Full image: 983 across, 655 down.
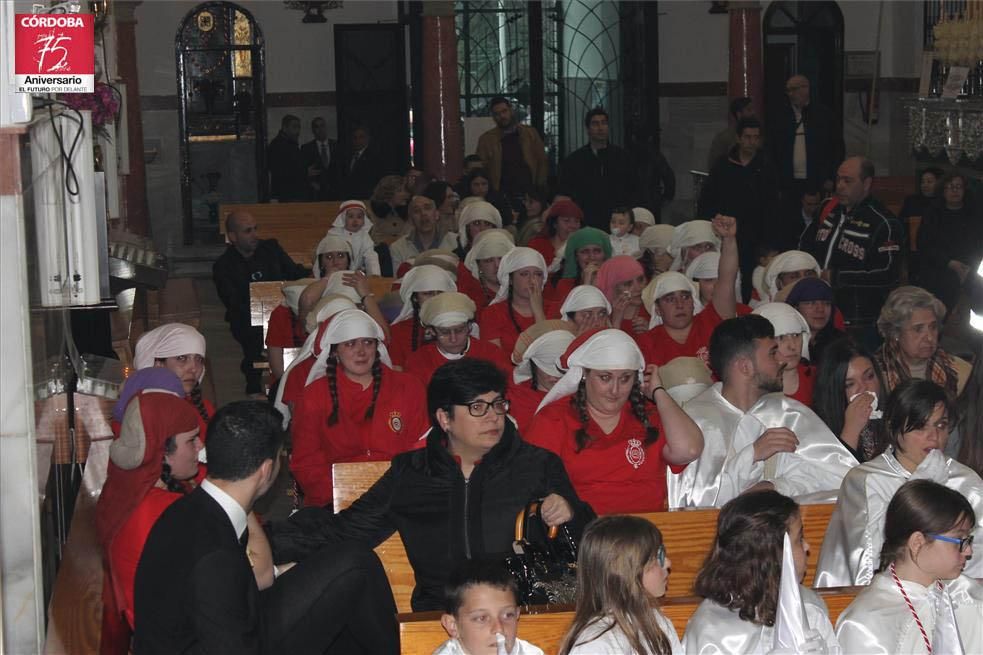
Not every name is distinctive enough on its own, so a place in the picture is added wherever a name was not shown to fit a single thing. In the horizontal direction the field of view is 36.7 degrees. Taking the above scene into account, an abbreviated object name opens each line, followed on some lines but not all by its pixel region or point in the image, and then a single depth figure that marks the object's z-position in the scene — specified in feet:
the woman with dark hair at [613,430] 19.21
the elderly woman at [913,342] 22.61
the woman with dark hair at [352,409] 22.58
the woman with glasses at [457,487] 16.71
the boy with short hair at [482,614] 13.56
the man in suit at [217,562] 12.93
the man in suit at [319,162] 62.04
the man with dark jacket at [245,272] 38.40
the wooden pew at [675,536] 17.48
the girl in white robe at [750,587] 13.62
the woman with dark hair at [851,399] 20.67
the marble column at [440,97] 57.31
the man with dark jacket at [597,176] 43.45
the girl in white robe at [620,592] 13.10
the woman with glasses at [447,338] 25.23
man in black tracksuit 30.55
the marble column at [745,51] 60.03
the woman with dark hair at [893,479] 16.94
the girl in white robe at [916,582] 14.01
